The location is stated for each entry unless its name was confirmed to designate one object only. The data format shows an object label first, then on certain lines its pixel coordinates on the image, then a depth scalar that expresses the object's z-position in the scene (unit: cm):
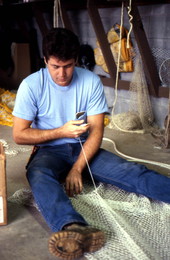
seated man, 201
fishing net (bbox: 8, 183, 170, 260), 169
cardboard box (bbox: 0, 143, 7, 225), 181
